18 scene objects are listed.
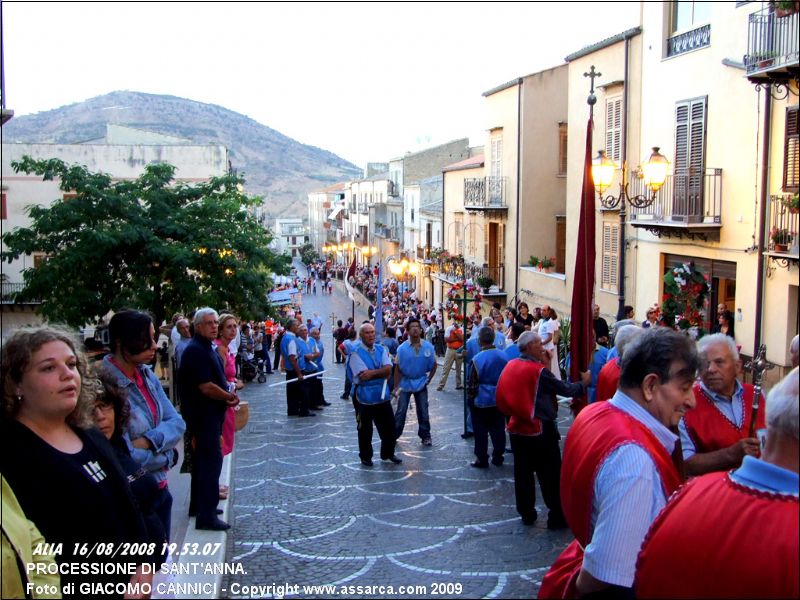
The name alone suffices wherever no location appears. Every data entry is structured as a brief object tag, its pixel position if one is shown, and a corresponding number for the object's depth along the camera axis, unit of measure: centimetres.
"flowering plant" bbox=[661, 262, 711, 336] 1553
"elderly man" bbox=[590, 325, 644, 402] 671
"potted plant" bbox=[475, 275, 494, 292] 3234
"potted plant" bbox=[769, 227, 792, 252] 1470
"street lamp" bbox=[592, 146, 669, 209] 1348
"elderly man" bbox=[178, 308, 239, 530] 714
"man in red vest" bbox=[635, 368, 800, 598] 236
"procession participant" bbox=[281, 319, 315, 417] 1589
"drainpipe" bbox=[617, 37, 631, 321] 1358
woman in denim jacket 548
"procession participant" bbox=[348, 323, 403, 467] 1087
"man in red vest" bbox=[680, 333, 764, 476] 486
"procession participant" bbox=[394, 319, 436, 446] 1218
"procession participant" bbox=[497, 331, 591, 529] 798
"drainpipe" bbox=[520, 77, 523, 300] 3027
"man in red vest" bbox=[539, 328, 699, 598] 356
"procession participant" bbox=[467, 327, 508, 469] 1069
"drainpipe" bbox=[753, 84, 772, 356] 1524
